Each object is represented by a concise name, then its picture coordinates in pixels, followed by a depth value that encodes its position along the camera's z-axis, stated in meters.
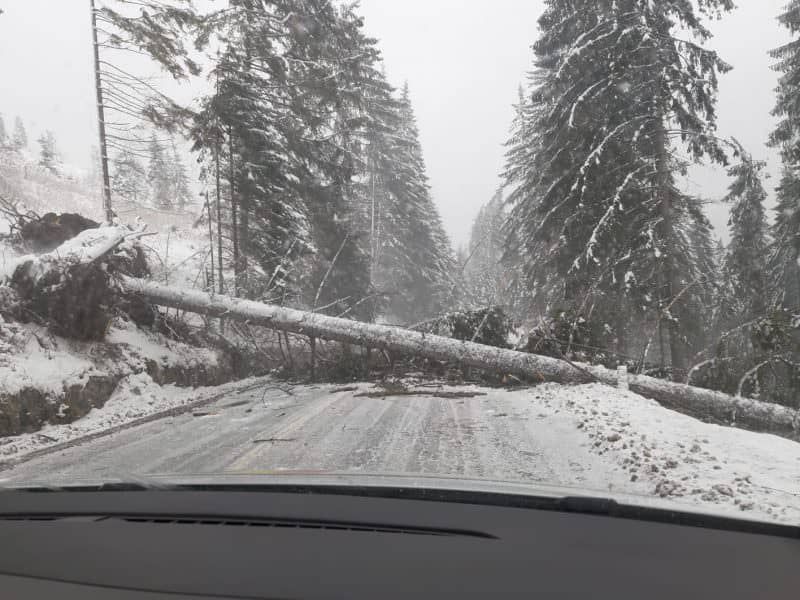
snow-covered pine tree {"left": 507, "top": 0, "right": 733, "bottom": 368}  12.76
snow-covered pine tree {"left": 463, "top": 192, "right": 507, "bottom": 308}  39.73
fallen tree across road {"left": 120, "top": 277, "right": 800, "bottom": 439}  7.84
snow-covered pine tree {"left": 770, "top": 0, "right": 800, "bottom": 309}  16.48
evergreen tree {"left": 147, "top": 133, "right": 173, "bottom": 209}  44.99
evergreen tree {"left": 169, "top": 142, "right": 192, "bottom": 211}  51.64
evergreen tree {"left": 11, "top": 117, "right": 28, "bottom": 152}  74.12
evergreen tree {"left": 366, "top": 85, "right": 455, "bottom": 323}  26.55
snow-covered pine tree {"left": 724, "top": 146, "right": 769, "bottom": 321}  13.20
